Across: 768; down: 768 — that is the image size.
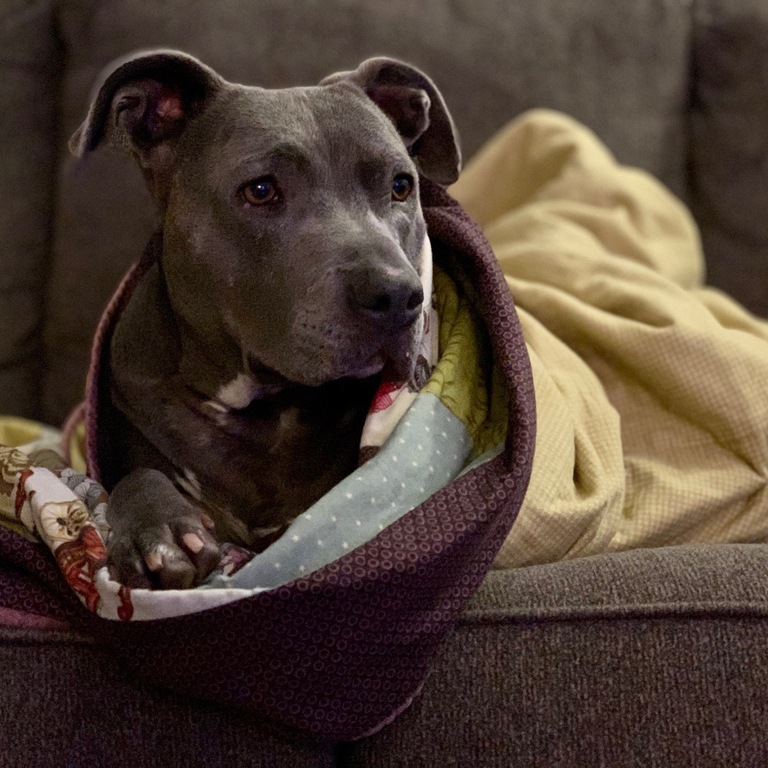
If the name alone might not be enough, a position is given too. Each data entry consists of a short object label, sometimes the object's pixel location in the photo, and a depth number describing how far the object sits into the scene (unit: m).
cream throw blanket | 1.31
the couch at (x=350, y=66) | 2.18
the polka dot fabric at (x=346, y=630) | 1.00
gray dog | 1.18
